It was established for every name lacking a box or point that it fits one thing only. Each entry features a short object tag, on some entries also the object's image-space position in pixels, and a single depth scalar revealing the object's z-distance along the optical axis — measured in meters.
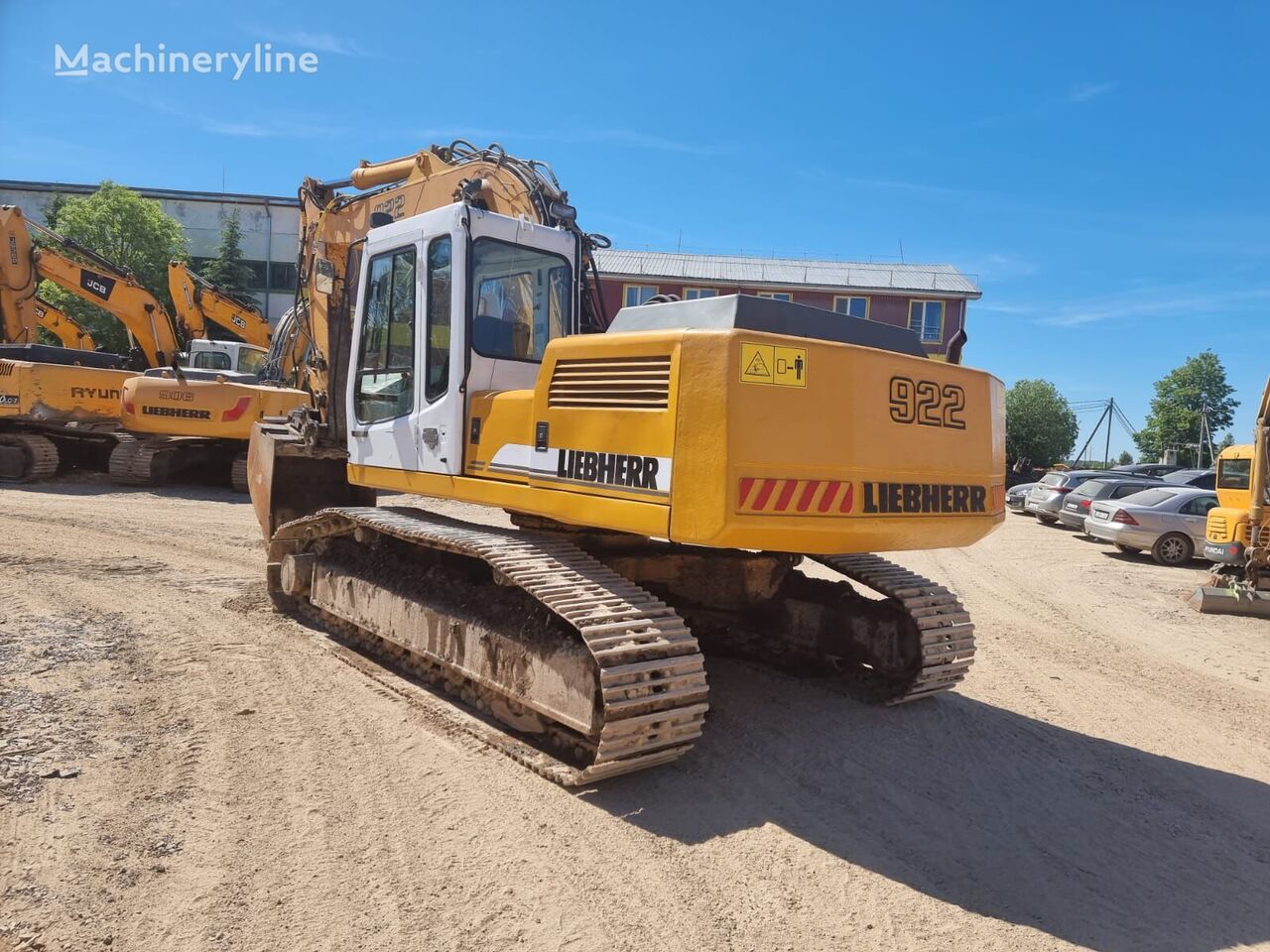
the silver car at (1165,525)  14.00
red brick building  37.41
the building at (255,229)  41.31
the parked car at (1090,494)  16.88
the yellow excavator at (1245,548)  10.03
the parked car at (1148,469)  26.39
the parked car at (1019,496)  21.77
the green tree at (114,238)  32.09
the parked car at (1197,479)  20.51
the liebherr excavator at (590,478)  3.62
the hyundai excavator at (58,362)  14.30
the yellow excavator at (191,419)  13.80
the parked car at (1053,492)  19.00
